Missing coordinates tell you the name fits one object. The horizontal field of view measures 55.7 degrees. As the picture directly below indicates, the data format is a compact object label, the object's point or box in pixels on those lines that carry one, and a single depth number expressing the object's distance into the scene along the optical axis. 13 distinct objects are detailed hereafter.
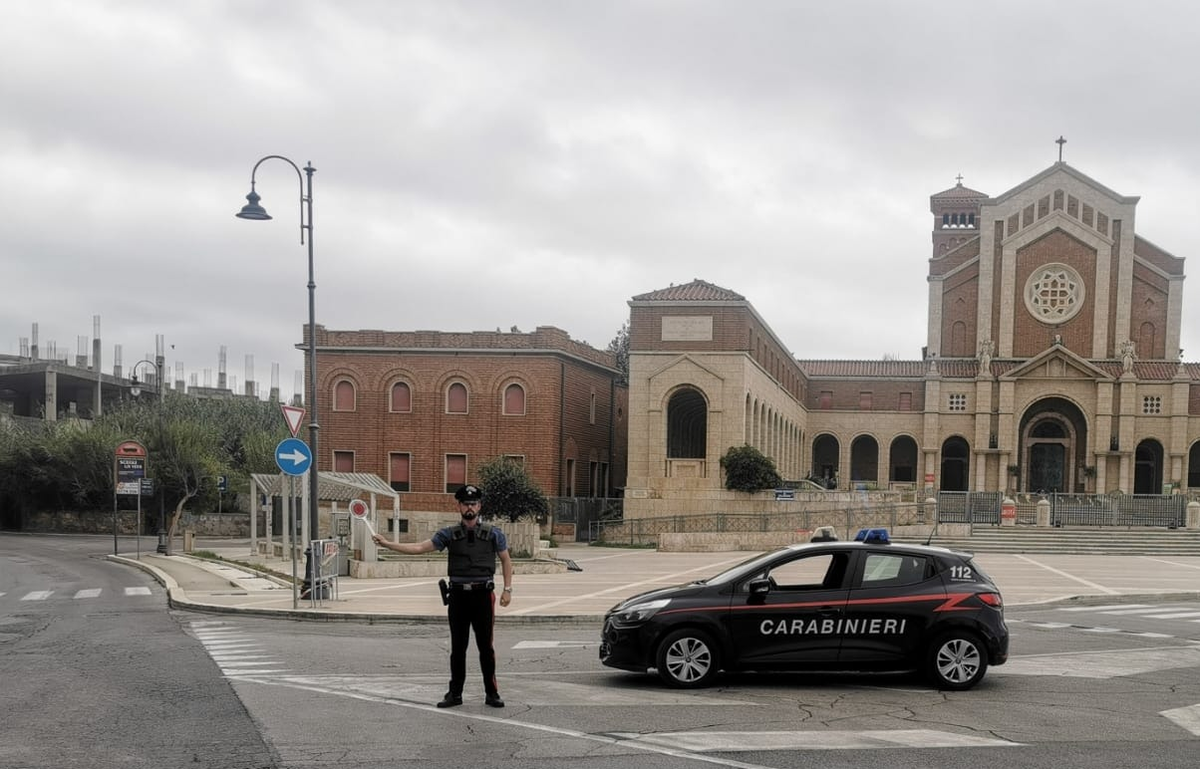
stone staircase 38.97
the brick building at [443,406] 52.12
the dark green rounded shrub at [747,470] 47.59
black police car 10.60
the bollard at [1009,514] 43.91
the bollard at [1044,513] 43.53
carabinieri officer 9.34
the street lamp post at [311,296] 21.31
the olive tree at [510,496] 44.03
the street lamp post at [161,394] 42.72
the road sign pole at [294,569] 17.78
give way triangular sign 18.61
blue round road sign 17.84
